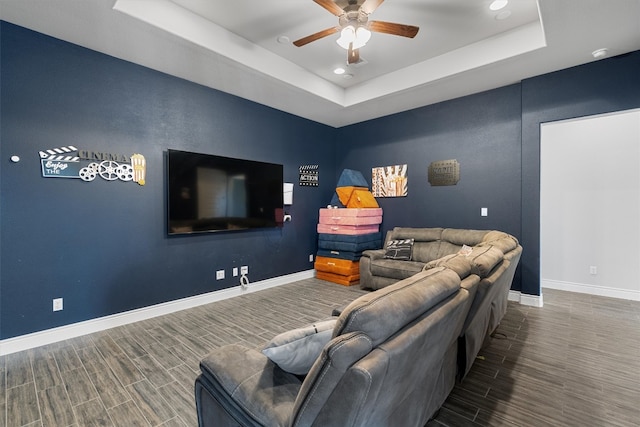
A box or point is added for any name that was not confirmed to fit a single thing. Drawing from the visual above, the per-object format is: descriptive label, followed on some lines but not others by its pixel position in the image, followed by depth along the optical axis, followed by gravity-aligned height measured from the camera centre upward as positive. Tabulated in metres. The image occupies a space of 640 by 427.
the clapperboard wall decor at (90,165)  2.87 +0.51
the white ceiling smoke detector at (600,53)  3.15 +1.76
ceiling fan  2.49 +1.72
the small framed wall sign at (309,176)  5.38 +0.67
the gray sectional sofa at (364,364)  0.85 -0.56
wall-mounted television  3.65 +0.26
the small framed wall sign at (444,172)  4.62 +0.62
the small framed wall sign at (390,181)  5.21 +0.55
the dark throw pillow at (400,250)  4.57 -0.64
